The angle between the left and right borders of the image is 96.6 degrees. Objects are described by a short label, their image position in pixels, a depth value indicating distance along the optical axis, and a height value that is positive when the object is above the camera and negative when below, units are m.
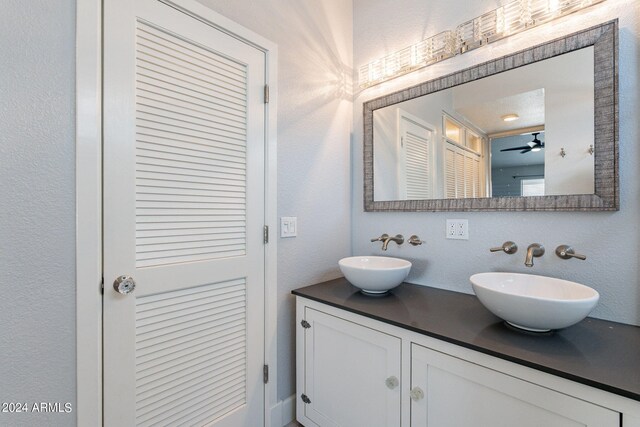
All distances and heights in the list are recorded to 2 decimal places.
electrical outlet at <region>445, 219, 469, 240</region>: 1.49 -0.09
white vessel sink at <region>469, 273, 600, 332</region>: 0.86 -0.30
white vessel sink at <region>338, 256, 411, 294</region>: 1.38 -0.32
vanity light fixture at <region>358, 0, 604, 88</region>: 1.24 +0.91
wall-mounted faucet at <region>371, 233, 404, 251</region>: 1.73 -0.16
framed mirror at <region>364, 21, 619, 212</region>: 1.12 +0.39
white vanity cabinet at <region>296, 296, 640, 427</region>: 0.78 -0.59
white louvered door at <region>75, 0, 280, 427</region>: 0.97 +0.00
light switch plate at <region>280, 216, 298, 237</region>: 1.60 -0.08
